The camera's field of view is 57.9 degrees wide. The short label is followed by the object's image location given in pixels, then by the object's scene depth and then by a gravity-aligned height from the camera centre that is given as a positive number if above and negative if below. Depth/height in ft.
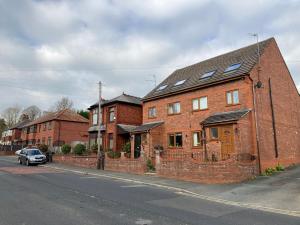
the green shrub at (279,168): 65.43 -3.58
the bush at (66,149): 105.91 +1.88
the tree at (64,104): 248.03 +45.22
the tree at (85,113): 218.61 +32.60
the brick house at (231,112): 61.16 +11.02
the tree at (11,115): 280.51 +40.24
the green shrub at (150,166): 70.64 -3.24
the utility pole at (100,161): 82.02 -2.19
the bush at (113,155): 82.13 -0.40
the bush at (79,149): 98.12 +1.72
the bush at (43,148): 129.56 +2.87
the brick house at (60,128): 156.46 +15.33
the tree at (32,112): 278.75 +43.47
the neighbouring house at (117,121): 100.01 +12.61
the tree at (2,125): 274.36 +28.73
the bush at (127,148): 85.76 +1.76
